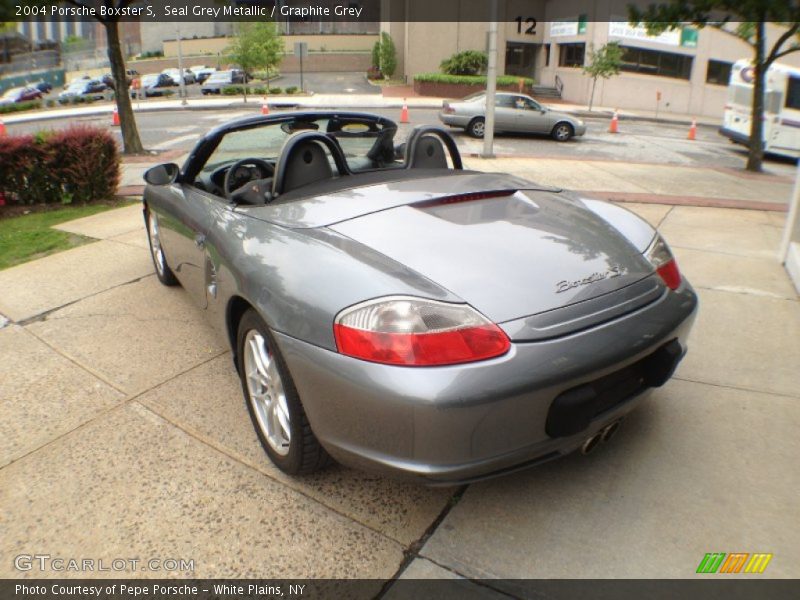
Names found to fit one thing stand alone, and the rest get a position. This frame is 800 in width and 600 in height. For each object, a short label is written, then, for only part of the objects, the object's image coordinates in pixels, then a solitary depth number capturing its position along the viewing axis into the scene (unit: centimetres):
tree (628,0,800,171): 1123
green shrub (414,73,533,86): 3209
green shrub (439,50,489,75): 3469
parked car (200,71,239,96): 3850
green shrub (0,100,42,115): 3257
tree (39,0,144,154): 1166
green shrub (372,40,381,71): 4465
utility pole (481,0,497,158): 1295
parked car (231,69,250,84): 4326
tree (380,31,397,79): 4125
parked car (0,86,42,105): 4459
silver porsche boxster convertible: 199
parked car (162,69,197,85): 4916
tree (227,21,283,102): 3481
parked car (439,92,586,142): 1786
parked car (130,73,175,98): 4147
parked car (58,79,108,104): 4396
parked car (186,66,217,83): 5156
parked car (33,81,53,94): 5477
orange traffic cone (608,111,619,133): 2109
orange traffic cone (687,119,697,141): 2070
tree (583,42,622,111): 2672
